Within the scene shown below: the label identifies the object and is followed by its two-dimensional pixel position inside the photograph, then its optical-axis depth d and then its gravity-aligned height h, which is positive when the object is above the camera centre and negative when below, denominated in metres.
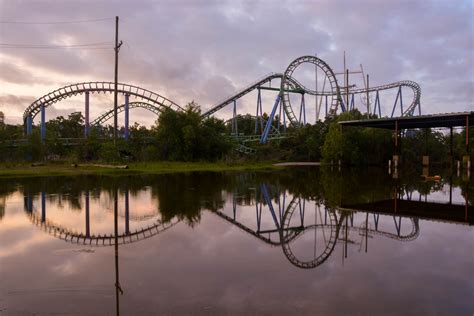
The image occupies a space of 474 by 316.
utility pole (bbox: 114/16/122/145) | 29.86 +7.77
